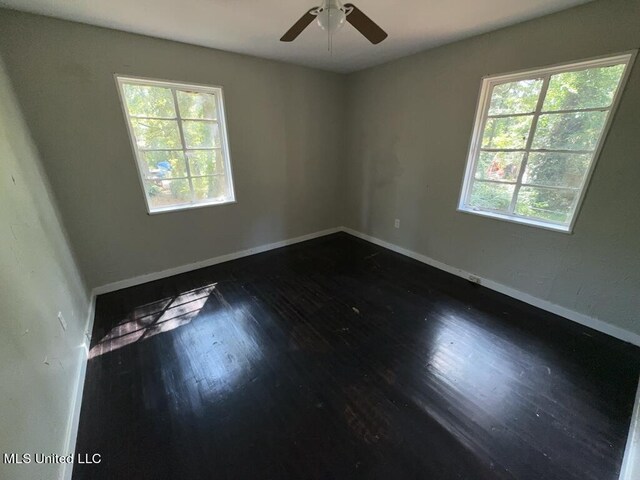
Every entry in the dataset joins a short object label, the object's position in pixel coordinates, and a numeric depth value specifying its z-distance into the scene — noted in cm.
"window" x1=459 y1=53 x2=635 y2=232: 195
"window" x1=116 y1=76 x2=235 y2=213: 254
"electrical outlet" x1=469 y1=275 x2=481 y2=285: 284
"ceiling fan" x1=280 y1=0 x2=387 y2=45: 137
